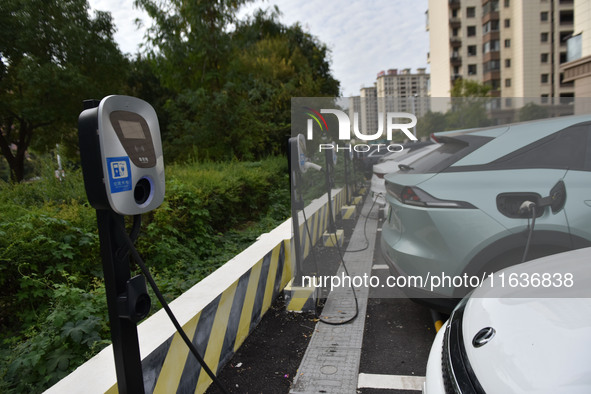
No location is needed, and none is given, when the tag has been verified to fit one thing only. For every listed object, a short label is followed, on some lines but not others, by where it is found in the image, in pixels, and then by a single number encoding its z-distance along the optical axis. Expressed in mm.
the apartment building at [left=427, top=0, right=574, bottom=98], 49656
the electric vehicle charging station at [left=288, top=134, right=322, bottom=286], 3885
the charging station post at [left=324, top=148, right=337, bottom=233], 3931
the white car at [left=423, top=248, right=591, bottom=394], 1433
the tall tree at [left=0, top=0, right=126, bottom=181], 15891
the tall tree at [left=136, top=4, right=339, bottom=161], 12086
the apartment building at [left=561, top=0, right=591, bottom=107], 15375
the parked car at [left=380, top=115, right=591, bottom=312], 2953
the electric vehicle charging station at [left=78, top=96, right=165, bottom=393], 1607
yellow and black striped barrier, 2203
